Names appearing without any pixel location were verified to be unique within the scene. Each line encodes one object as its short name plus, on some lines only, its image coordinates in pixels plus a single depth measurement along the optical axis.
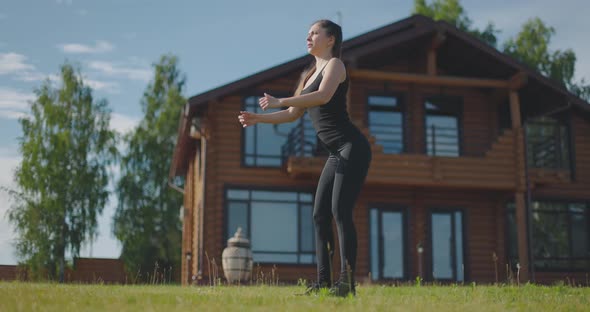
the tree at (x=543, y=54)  35.69
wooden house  20.16
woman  5.86
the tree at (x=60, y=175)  30.61
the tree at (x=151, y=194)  33.88
